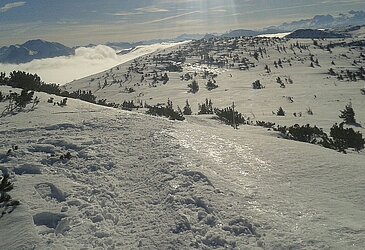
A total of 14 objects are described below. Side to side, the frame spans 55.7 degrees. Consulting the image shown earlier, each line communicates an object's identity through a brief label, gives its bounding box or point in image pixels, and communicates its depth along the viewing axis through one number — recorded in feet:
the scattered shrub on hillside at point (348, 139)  45.42
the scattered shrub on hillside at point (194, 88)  156.27
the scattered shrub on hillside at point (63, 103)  41.98
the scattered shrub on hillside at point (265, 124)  62.44
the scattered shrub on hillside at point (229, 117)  59.13
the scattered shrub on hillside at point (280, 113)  84.35
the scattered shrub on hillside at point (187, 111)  82.04
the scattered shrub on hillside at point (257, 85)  146.82
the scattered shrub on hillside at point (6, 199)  19.20
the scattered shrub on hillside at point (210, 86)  160.96
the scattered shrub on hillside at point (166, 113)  54.14
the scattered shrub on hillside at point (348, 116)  70.33
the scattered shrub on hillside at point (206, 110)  86.09
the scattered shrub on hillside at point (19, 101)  37.17
